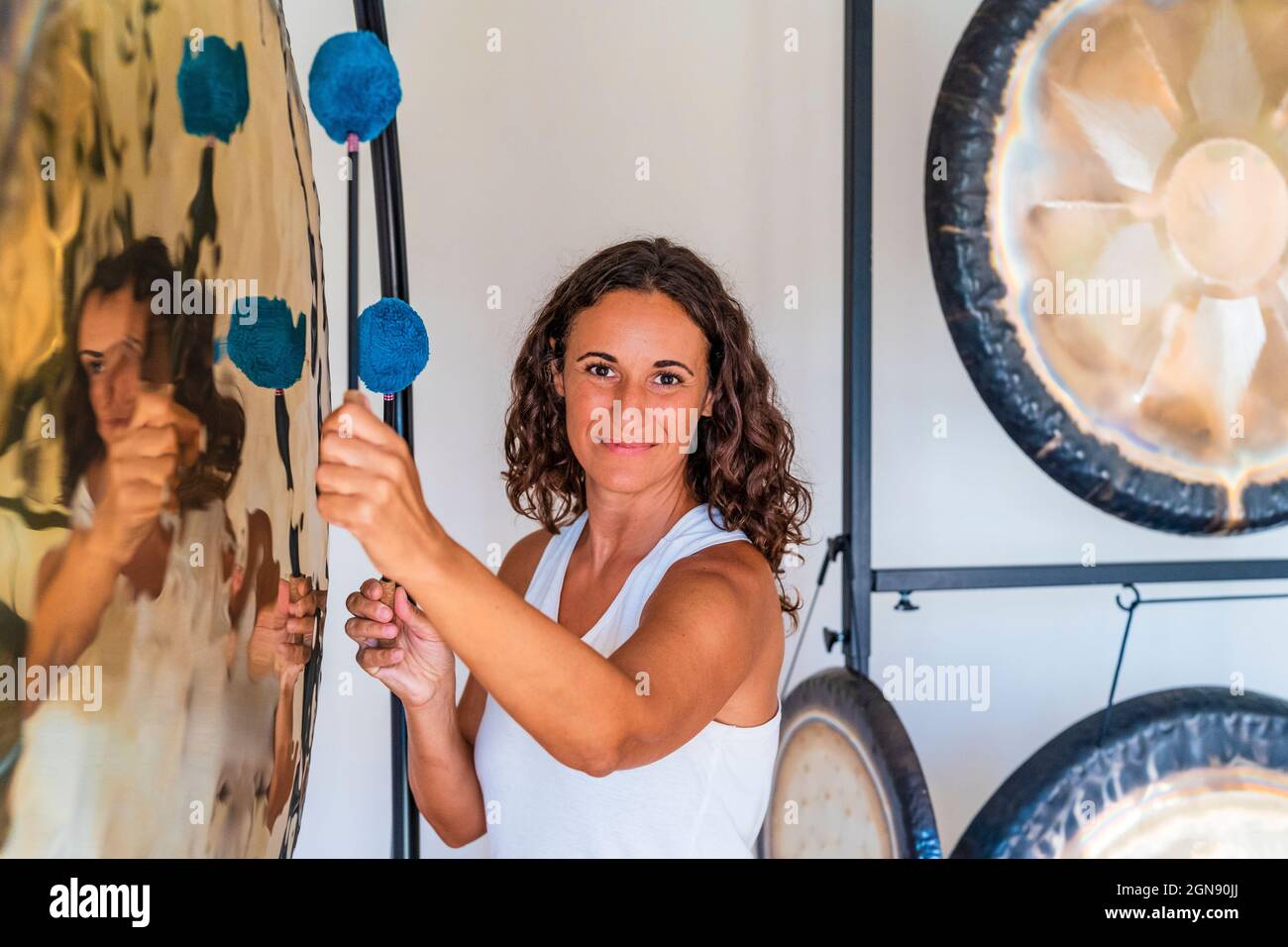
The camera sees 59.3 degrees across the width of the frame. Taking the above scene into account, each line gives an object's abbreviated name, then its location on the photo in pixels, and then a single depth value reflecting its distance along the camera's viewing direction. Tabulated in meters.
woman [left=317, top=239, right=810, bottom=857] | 0.76
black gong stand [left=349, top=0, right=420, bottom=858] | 1.13
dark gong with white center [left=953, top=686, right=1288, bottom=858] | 1.29
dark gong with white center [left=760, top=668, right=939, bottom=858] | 1.36
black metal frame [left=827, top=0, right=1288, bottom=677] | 1.50
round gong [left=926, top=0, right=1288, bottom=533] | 1.50
